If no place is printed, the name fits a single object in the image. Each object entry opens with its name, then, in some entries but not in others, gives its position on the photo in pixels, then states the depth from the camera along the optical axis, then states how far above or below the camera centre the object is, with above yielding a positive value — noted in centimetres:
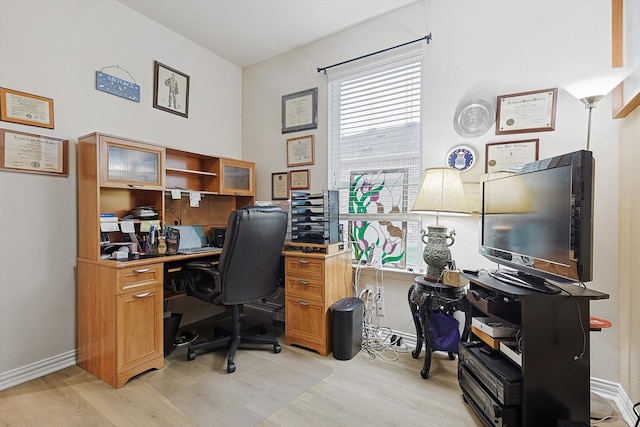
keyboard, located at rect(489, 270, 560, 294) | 140 -36
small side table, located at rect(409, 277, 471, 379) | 197 -61
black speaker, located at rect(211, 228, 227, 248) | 298 -28
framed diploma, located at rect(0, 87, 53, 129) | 191 +66
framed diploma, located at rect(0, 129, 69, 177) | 192 +36
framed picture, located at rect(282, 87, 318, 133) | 302 +103
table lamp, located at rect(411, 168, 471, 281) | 202 +4
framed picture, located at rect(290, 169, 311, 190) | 308 +31
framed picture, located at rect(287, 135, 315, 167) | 305 +61
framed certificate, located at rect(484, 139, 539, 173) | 204 +40
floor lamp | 153 +67
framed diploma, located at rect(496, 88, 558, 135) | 198 +68
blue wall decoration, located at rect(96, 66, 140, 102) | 237 +101
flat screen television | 126 -4
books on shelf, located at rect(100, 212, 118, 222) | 219 -7
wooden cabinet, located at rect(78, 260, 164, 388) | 189 -74
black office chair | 206 -45
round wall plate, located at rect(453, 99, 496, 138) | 219 +69
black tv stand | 137 -68
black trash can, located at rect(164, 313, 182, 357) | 231 -95
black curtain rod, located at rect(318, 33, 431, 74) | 238 +138
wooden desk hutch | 192 -44
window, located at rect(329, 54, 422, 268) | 253 +49
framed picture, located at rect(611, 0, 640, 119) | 153 +89
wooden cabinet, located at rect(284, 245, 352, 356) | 230 -68
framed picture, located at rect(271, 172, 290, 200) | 324 +26
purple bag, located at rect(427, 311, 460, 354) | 219 -90
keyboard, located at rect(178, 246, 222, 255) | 253 -37
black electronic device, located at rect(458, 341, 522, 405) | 138 -81
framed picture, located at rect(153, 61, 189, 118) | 278 +114
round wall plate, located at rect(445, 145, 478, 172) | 224 +40
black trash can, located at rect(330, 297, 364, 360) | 223 -90
